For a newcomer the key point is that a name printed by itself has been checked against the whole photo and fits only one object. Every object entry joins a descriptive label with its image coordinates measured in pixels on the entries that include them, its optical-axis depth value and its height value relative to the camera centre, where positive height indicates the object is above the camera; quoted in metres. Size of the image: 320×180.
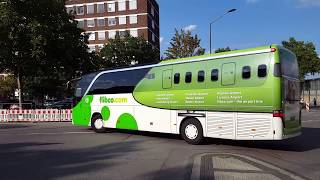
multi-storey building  96.11 +15.40
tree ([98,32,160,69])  64.94 +5.70
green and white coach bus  13.91 -0.13
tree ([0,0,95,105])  34.03 +4.07
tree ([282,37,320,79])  62.28 +4.61
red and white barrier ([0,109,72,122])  31.23 -1.43
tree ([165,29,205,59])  53.38 +5.19
